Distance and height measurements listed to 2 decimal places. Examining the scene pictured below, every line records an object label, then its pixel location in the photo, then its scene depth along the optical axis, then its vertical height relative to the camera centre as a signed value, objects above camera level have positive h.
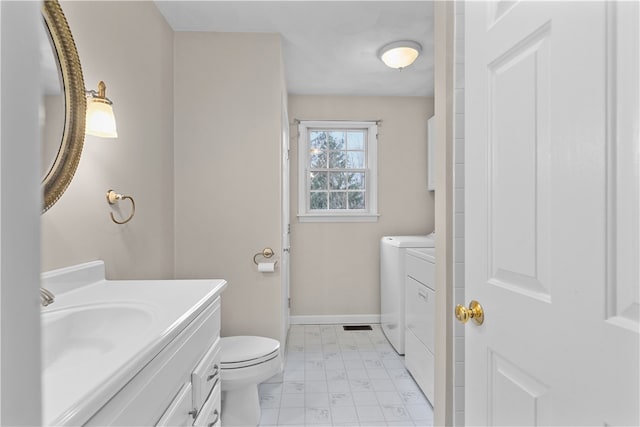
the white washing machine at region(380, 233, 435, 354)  2.68 -0.62
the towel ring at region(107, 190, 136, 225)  1.51 +0.06
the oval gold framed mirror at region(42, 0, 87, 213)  1.11 +0.39
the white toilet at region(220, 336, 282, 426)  1.72 -0.86
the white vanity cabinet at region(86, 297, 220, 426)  0.65 -0.42
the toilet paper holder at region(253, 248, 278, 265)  2.29 -0.29
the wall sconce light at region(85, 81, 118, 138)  1.30 +0.38
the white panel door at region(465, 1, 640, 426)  0.51 +0.00
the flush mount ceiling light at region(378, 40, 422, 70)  2.38 +1.14
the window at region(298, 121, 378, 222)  3.53 +0.45
